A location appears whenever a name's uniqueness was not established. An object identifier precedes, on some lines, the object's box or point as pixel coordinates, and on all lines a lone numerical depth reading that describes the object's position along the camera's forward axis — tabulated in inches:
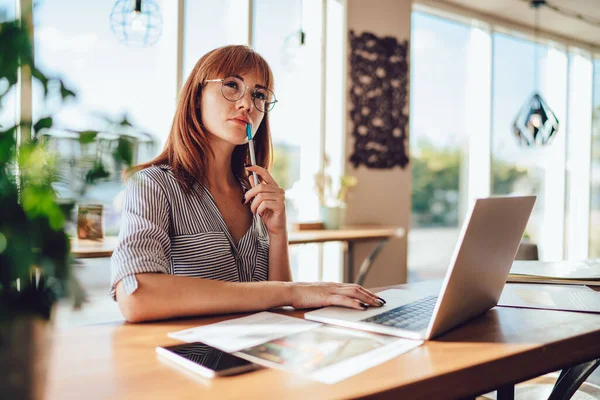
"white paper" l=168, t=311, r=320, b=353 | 35.0
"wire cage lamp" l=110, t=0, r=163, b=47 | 113.9
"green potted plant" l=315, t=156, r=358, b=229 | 143.5
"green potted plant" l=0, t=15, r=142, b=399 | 17.8
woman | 43.2
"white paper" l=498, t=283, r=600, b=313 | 47.9
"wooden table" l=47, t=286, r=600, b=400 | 26.8
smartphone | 29.1
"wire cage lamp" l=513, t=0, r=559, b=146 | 158.9
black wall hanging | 166.4
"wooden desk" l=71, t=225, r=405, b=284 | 94.5
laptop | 35.3
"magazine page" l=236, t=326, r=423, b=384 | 29.7
